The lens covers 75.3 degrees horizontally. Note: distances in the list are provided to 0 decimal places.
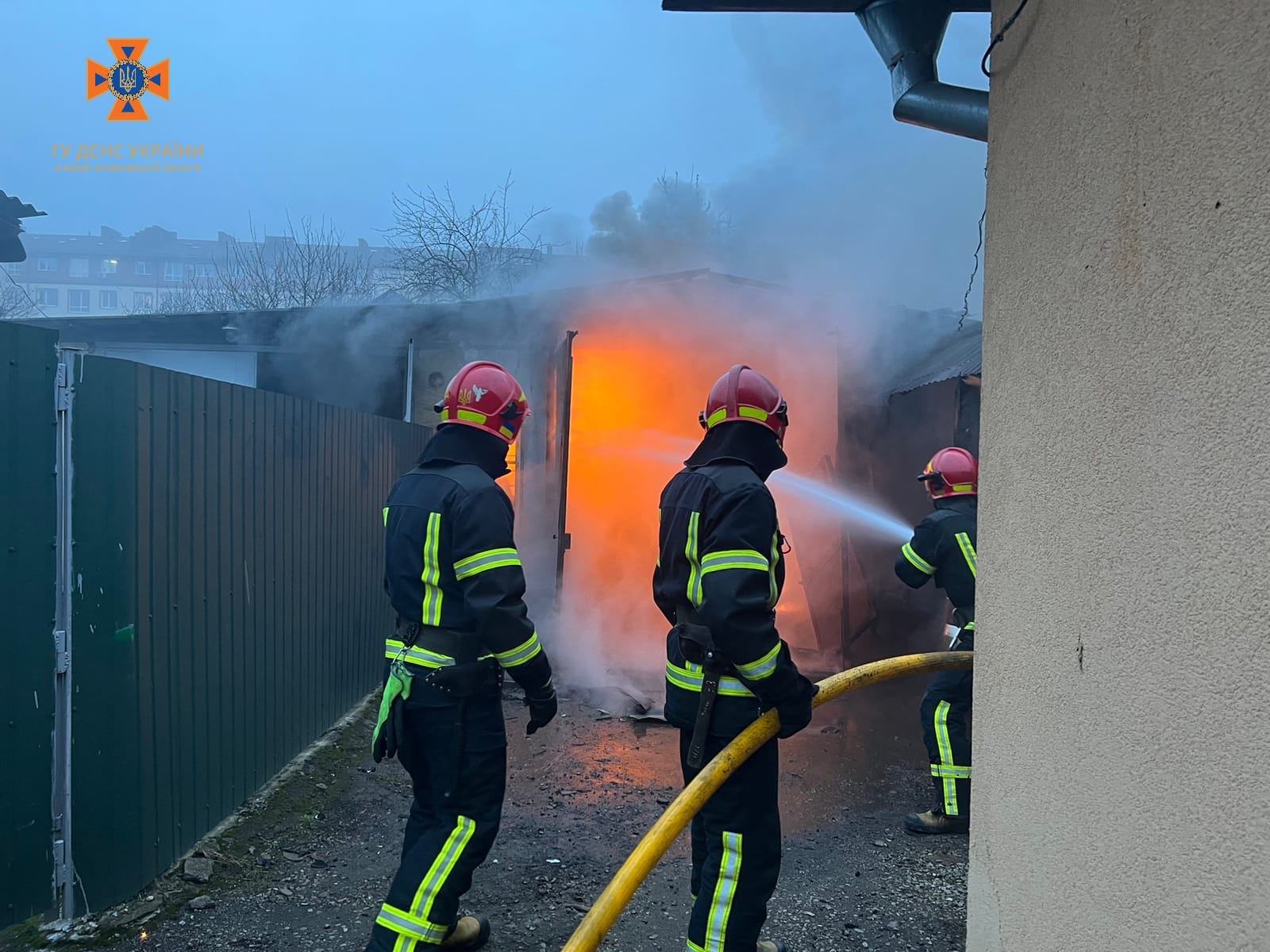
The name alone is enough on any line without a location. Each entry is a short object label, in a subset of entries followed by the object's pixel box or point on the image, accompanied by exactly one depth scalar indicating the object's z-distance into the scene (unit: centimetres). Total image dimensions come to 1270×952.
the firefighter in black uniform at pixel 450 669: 293
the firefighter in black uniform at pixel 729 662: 273
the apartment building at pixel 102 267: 5881
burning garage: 797
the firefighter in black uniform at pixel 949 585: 435
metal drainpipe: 295
